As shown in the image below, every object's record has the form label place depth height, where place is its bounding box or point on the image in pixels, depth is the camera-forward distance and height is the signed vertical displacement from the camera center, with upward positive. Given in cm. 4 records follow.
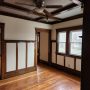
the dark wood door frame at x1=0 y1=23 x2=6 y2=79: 392 -57
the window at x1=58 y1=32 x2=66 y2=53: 515 -5
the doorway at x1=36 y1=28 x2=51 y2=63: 604 -34
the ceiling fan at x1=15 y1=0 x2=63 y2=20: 262 +92
